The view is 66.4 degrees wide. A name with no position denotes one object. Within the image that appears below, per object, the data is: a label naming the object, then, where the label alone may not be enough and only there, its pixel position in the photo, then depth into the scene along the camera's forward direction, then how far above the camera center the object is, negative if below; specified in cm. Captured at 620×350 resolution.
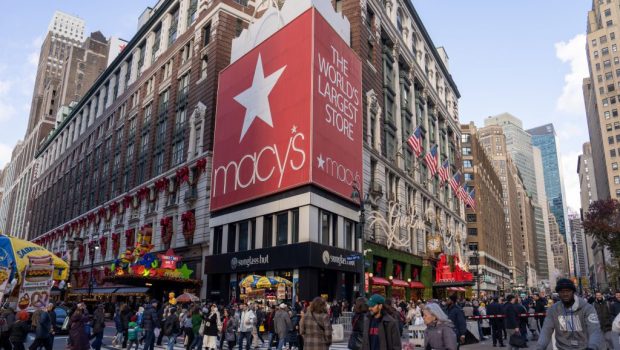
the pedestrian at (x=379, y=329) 757 -50
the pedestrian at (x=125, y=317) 1985 -94
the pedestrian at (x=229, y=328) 1950 -135
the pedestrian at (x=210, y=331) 1678 -124
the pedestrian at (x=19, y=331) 1280 -100
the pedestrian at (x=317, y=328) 962 -62
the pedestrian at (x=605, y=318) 1545 -59
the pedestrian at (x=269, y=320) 2415 -126
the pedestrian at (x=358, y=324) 981 -58
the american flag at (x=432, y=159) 4154 +1199
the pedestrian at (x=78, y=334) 1282 -106
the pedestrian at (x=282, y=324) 1791 -104
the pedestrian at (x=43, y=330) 1365 -104
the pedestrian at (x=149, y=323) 1683 -98
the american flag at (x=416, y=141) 3853 +1245
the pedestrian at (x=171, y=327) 1772 -118
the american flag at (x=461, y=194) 5222 +1140
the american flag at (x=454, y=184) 4854 +1152
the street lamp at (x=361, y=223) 2222 +354
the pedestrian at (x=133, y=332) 1845 -147
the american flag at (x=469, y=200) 5552 +1115
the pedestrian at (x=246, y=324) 1944 -114
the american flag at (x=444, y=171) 4409 +1156
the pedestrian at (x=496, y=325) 1891 -106
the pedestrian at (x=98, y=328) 1609 -113
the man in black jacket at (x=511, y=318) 1527 -61
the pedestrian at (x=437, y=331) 672 -46
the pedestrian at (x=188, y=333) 1755 -137
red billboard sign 3331 +1324
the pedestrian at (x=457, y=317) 1070 -43
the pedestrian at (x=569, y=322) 604 -29
